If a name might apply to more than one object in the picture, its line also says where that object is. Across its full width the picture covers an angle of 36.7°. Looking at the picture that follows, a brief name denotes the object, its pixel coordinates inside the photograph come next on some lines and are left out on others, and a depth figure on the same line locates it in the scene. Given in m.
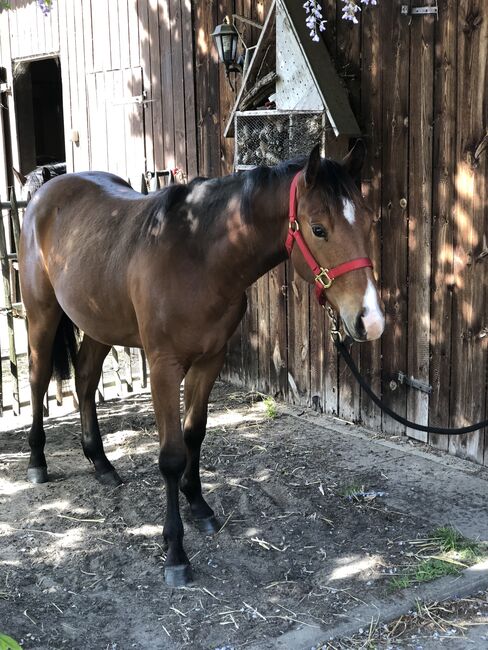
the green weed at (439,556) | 3.04
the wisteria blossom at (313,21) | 4.11
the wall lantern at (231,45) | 5.16
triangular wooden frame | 4.28
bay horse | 2.72
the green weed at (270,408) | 5.27
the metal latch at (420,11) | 4.05
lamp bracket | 5.13
